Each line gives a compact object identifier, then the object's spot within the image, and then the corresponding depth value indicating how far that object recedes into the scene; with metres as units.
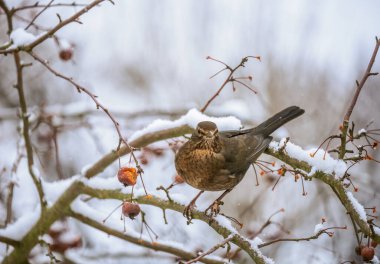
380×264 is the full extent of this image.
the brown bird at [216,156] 6.19
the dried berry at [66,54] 7.34
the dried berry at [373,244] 5.36
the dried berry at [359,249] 5.30
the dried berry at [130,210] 5.13
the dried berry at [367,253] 5.18
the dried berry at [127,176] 5.02
